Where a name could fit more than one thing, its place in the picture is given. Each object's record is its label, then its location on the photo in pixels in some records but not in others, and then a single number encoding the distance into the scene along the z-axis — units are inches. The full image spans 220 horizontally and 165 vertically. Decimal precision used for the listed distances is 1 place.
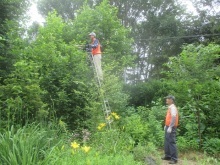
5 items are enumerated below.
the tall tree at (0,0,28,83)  240.3
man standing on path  213.6
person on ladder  336.0
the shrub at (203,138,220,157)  259.2
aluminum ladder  251.3
